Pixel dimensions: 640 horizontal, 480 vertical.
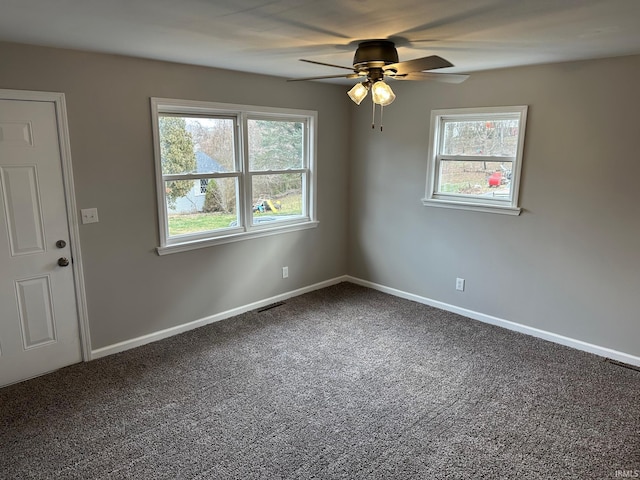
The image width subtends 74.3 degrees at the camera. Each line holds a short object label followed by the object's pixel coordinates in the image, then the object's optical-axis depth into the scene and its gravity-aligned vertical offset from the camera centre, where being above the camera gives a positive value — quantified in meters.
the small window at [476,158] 3.76 -0.01
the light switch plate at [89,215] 3.14 -0.45
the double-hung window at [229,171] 3.60 -0.15
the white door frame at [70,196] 2.82 -0.30
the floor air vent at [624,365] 3.26 -1.58
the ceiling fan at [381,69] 2.43 +0.50
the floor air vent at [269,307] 4.36 -1.56
